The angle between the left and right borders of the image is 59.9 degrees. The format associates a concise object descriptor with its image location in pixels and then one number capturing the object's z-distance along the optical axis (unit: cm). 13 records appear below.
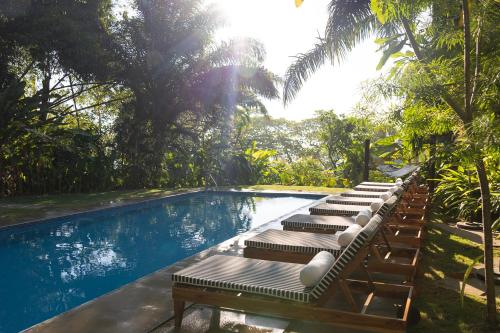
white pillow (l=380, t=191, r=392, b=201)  542
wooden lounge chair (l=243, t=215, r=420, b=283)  387
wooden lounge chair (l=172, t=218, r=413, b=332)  285
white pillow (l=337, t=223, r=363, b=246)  346
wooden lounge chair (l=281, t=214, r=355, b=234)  546
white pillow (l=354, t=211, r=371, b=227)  400
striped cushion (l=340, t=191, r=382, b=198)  839
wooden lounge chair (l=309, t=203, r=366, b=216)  644
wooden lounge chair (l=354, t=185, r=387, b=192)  960
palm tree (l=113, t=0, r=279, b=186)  1456
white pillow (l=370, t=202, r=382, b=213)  492
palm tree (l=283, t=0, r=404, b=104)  1281
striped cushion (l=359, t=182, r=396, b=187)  1060
